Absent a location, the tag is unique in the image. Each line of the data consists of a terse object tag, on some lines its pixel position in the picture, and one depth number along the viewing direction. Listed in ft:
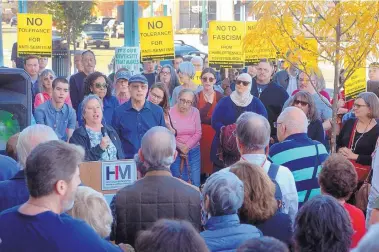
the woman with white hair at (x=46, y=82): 31.46
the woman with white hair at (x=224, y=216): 12.27
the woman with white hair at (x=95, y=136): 21.12
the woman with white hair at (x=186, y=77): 33.96
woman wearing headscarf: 27.07
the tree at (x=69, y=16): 69.31
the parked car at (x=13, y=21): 143.95
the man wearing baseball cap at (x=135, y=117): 24.79
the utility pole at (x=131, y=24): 45.39
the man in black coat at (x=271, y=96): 30.19
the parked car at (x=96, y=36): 118.52
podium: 17.94
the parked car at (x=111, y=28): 135.98
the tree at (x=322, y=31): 23.80
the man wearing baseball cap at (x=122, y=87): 30.76
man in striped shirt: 17.85
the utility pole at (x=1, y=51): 38.77
